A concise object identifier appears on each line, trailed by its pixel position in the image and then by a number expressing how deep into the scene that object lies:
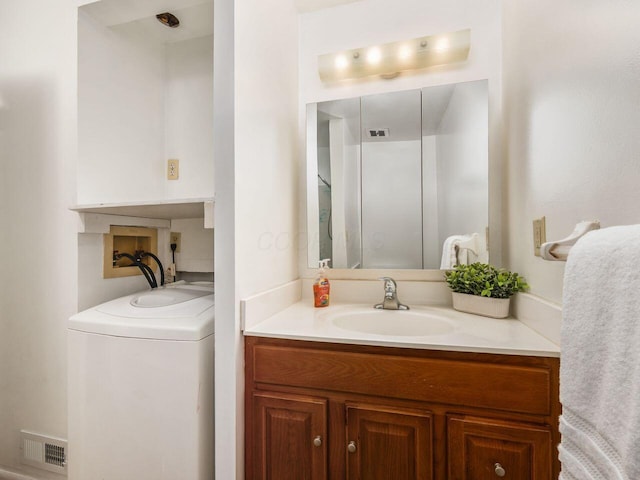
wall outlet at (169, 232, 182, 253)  1.68
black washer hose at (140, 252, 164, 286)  1.55
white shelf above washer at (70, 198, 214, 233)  1.10
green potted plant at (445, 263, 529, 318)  1.17
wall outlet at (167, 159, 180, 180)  1.68
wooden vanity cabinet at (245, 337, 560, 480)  0.81
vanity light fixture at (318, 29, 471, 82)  1.42
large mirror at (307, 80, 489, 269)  1.41
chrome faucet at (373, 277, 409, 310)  1.34
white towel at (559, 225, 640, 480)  0.42
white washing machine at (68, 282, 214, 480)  0.97
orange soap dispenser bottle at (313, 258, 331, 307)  1.40
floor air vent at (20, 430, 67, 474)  1.36
